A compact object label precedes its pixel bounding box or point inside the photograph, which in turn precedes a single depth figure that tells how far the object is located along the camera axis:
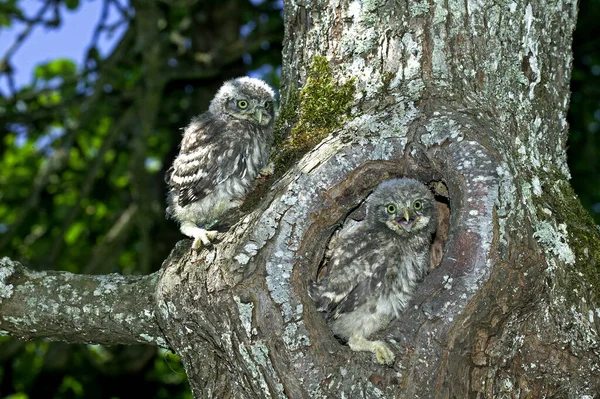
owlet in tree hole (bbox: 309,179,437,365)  3.74
